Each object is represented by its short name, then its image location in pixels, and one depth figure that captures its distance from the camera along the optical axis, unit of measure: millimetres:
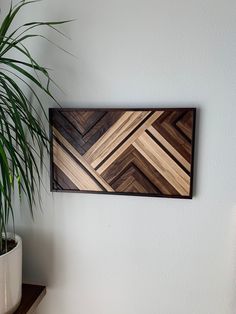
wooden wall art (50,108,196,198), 1288
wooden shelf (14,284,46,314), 1318
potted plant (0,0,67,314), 1173
